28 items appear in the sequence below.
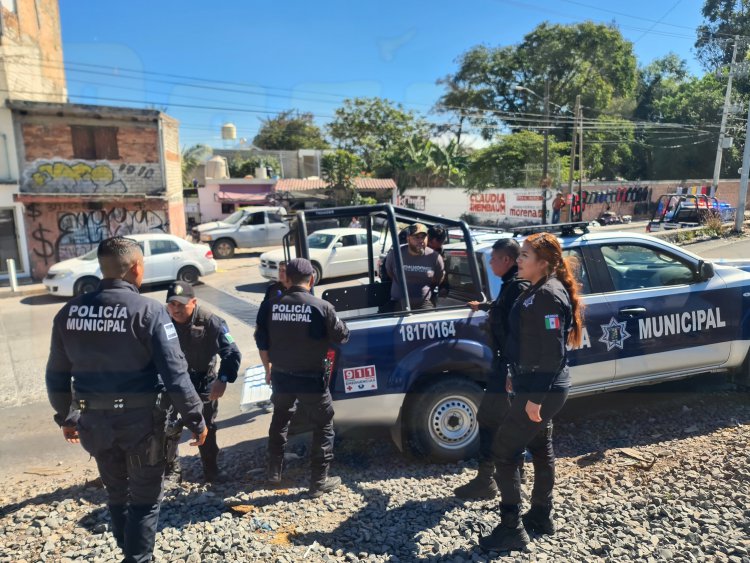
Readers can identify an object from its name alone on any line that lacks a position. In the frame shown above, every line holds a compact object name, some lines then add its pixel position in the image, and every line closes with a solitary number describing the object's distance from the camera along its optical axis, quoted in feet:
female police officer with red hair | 9.36
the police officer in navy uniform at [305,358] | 11.95
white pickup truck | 67.21
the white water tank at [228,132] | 182.50
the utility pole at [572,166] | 88.58
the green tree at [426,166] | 125.49
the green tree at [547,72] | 148.87
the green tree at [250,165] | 133.39
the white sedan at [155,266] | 42.73
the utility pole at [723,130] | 88.07
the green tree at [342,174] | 95.25
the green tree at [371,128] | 138.51
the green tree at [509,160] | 110.11
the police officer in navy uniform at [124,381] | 8.63
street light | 91.56
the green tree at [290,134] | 179.11
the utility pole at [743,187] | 64.84
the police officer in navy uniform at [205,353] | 12.54
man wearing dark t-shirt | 16.02
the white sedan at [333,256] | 45.78
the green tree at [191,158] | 150.61
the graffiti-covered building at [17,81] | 53.98
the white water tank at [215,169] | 114.52
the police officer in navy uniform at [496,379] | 11.19
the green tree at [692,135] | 142.92
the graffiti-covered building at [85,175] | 55.01
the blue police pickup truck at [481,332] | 12.95
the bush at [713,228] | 63.46
